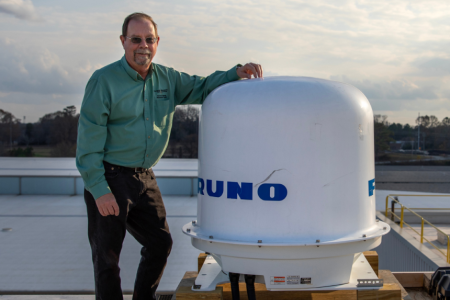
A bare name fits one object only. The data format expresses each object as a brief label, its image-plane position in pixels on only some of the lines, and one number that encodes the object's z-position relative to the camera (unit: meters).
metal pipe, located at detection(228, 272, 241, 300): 2.31
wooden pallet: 2.30
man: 2.42
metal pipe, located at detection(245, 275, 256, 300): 2.28
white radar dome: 2.09
